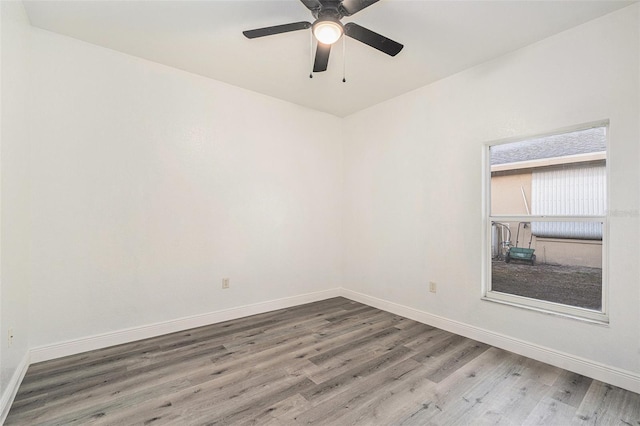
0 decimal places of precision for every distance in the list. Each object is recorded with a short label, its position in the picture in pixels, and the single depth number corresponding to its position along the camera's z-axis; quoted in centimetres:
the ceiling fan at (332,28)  181
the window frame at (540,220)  223
